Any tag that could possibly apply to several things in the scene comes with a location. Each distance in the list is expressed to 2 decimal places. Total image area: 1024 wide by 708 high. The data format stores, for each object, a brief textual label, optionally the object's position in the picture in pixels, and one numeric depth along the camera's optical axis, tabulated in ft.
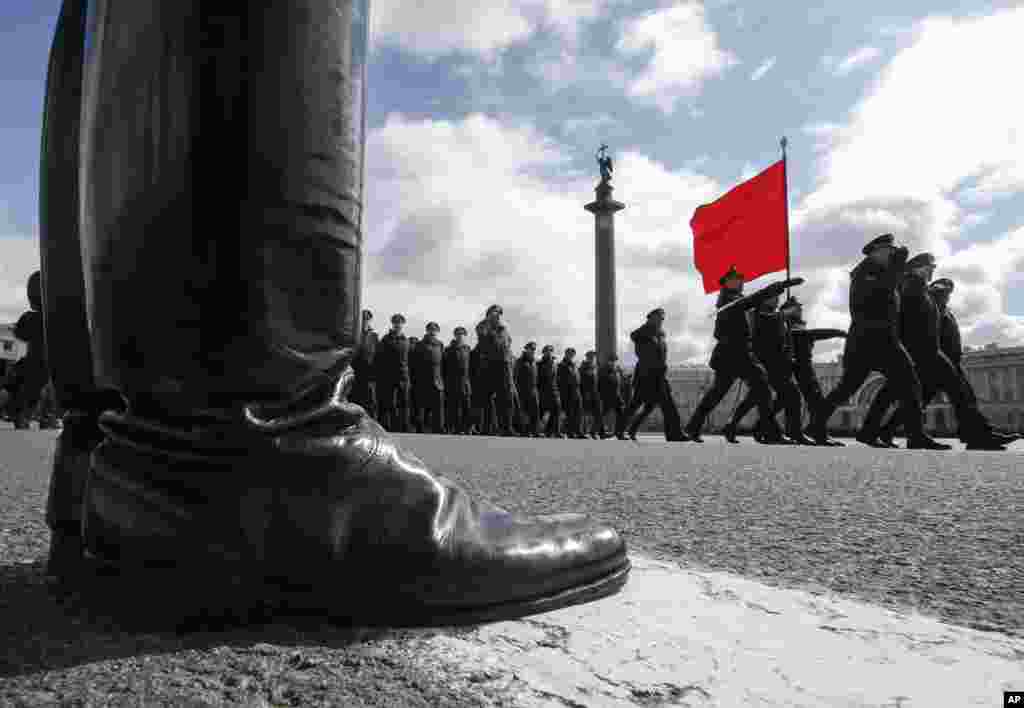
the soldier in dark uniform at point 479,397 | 45.47
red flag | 34.40
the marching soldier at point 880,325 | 19.56
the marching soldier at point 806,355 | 26.71
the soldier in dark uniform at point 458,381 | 46.27
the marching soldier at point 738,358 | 24.61
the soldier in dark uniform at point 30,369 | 25.90
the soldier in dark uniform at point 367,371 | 42.22
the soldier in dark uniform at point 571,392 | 50.39
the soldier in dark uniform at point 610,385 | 53.62
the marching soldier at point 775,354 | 25.38
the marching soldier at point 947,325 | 23.22
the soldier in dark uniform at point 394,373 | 43.70
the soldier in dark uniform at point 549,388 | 49.32
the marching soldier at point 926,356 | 18.83
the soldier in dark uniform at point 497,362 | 44.47
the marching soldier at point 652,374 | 30.07
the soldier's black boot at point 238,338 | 2.19
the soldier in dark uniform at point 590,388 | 53.78
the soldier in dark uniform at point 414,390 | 46.42
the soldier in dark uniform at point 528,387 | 49.16
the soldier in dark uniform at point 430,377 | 44.86
